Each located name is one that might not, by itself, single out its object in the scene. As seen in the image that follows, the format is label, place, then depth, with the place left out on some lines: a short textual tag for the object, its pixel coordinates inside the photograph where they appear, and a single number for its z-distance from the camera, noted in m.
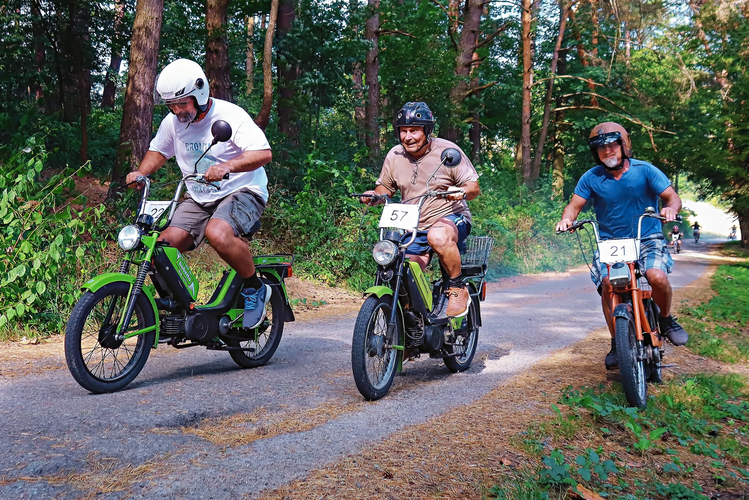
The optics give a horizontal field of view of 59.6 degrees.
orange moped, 4.66
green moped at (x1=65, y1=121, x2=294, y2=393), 4.27
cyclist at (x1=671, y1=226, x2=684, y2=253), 33.73
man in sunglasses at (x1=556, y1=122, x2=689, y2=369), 5.35
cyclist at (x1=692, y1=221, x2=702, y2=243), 48.12
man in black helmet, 5.25
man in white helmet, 4.76
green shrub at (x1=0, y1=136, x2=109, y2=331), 6.26
